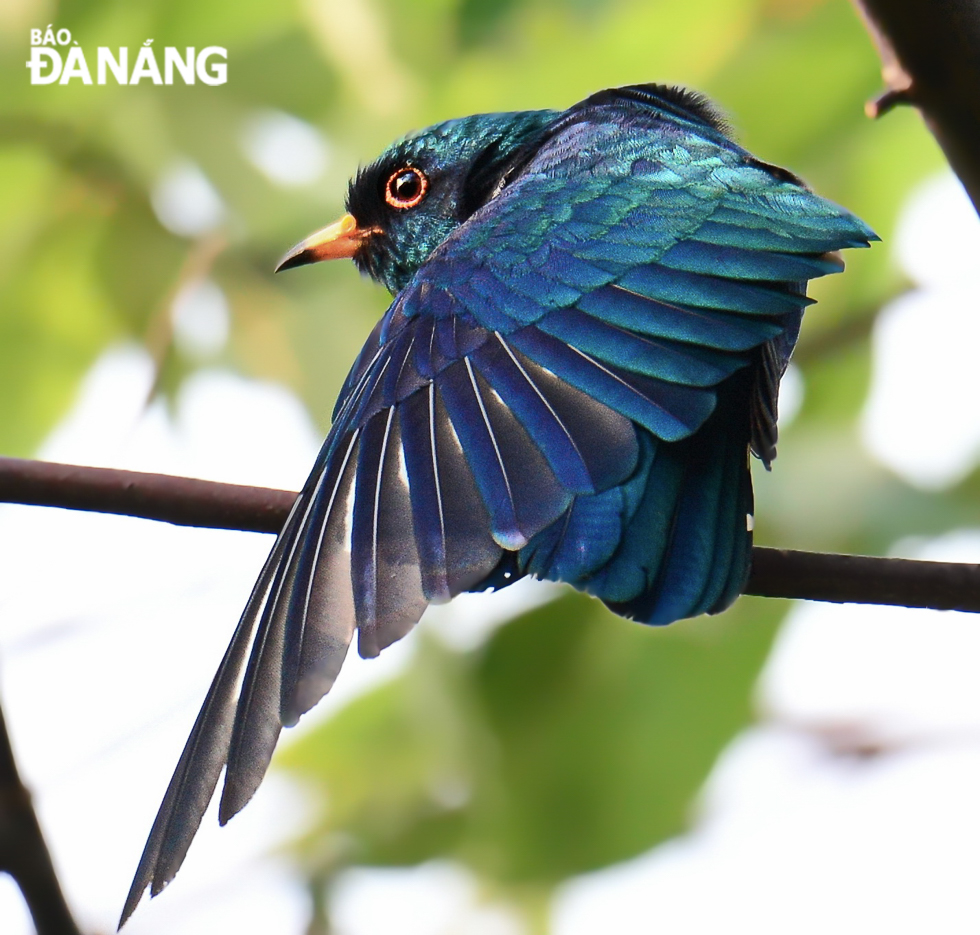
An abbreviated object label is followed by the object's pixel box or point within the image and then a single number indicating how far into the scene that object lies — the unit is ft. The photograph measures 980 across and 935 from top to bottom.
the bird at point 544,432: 14.71
